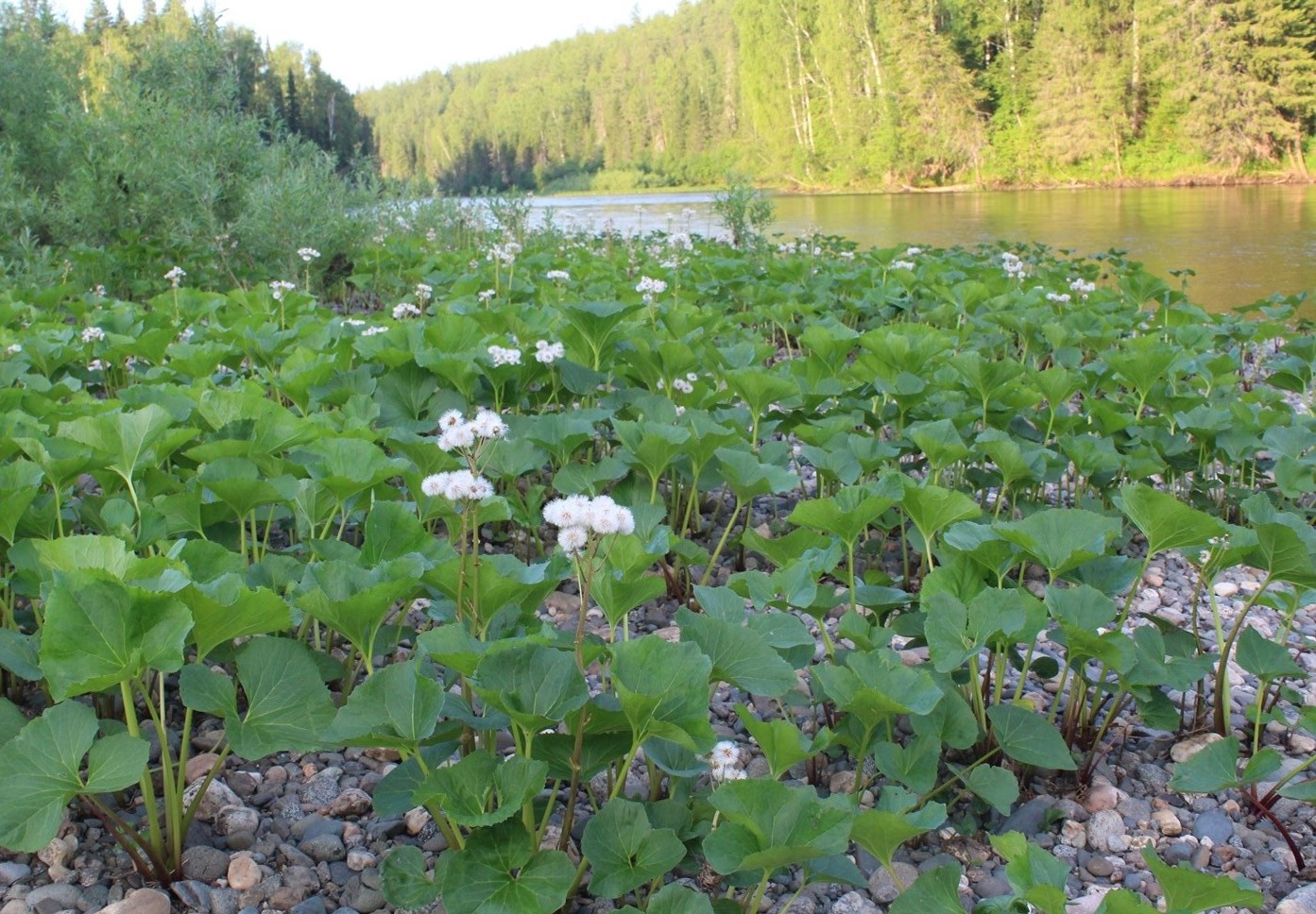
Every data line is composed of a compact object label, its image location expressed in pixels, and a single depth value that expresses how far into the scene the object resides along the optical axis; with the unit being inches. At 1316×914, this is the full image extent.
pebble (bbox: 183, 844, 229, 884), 56.5
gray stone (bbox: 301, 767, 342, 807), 64.7
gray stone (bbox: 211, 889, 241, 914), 54.3
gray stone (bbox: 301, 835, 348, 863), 59.1
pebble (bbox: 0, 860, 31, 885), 55.2
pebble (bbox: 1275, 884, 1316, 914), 55.2
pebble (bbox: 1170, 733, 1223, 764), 71.3
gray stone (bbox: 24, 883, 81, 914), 53.2
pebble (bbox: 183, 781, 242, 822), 61.5
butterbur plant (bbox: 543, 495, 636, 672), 48.7
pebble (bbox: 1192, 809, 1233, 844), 63.0
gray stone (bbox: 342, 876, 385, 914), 55.3
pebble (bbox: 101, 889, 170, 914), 52.4
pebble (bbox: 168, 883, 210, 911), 54.2
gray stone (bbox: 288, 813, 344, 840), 60.8
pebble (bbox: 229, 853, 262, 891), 56.2
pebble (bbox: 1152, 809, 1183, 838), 63.7
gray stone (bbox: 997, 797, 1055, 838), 63.8
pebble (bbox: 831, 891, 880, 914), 56.7
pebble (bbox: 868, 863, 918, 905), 58.3
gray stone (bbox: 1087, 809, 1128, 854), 62.7
